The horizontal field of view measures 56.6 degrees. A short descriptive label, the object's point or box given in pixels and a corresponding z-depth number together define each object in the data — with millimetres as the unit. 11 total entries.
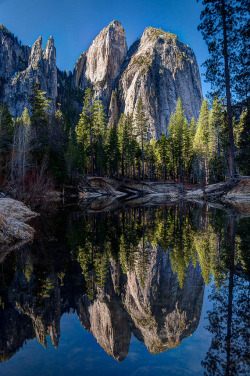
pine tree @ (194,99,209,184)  45659
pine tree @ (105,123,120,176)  48981
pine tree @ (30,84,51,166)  29356
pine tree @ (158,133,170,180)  51631
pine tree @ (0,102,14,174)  22850
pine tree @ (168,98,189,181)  49125
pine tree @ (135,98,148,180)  53703
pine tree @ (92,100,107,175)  46838
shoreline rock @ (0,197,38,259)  7325
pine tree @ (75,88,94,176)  43844
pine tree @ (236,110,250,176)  22156
